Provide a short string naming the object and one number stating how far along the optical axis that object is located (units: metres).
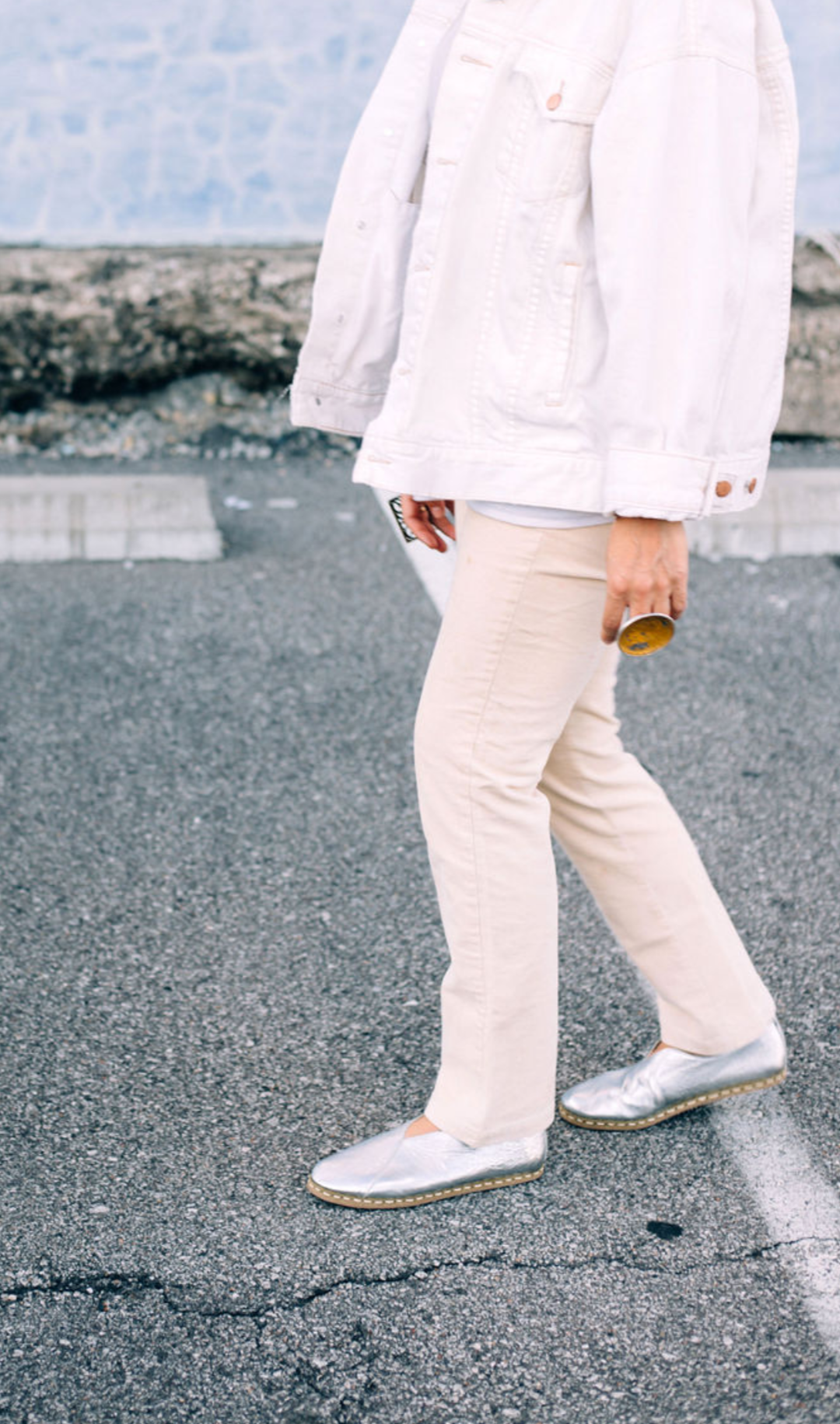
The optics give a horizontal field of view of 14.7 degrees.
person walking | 3.15
